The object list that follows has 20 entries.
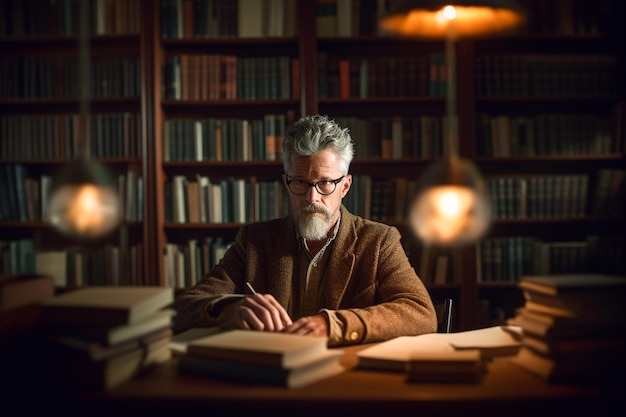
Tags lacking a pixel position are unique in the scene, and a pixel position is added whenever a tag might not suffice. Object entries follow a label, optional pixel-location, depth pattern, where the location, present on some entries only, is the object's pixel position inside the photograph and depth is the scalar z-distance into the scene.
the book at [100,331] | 1.19
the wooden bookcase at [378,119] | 3.59
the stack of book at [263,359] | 1.16
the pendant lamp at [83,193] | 1.18
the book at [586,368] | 1.17
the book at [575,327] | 1.22
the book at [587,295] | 1.23
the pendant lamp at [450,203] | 1.18
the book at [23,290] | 1.23
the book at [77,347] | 1.15
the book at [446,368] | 1.18
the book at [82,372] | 1.16
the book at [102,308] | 1.20
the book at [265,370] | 1.16
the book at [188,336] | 1.47
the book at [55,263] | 3.73
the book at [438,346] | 1.29
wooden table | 1.09
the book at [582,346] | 1.18
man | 2.04
